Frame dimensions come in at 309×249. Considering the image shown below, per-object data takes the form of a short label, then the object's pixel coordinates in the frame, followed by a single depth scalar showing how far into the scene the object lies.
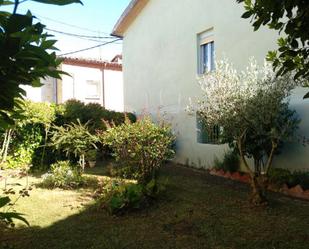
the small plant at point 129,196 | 4.86
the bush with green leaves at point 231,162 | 7.39
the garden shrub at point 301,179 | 5.59
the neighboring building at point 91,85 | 17.76
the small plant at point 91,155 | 8.71
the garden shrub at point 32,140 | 8.64
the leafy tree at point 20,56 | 0.74
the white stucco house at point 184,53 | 6.96
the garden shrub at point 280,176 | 5.85
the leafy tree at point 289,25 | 1.57
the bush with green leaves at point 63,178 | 6.67
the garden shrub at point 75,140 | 8.12
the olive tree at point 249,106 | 4.97
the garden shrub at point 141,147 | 6.13
